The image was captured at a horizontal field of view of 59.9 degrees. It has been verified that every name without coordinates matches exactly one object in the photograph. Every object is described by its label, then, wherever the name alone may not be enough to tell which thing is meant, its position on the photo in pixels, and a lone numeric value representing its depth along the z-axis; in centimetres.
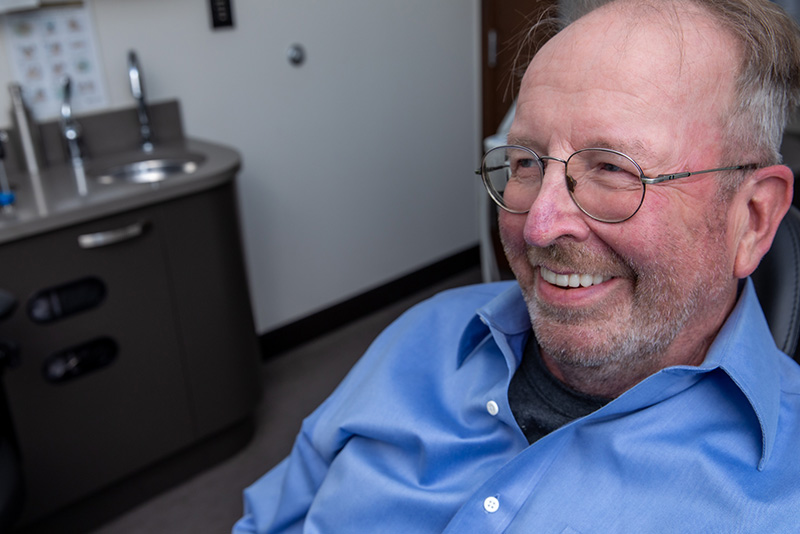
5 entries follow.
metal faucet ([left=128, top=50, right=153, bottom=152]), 221
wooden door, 316
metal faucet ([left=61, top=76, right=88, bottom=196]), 213
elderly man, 84
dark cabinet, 176
